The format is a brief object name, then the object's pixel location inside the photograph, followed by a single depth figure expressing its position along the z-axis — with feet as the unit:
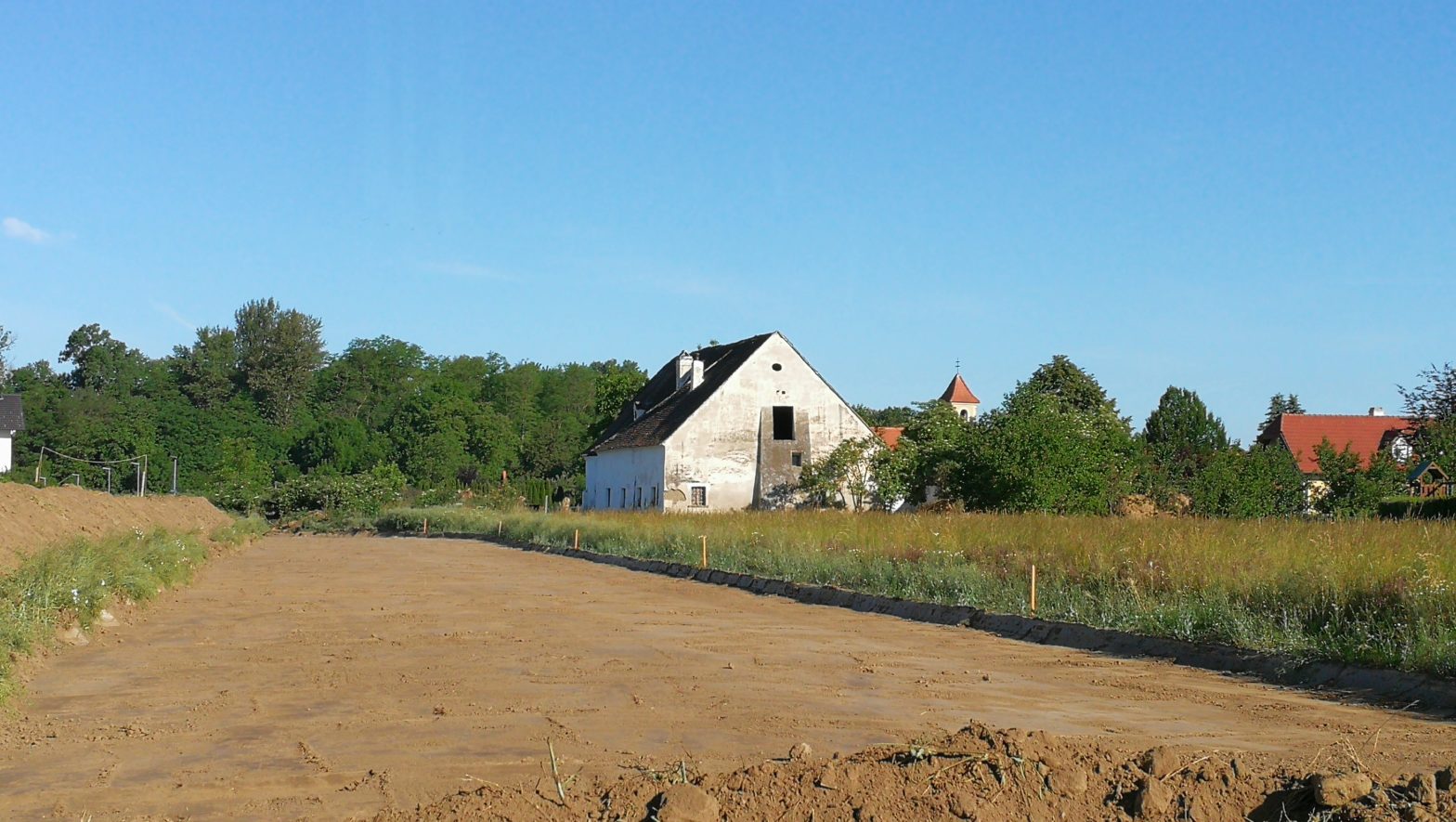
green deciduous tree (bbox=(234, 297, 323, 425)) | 396.37
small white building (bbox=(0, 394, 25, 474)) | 234.17
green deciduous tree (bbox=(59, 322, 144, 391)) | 397.80
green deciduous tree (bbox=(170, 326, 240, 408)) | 385.70
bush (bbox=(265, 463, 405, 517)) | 244.42
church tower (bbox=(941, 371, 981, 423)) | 336.29
